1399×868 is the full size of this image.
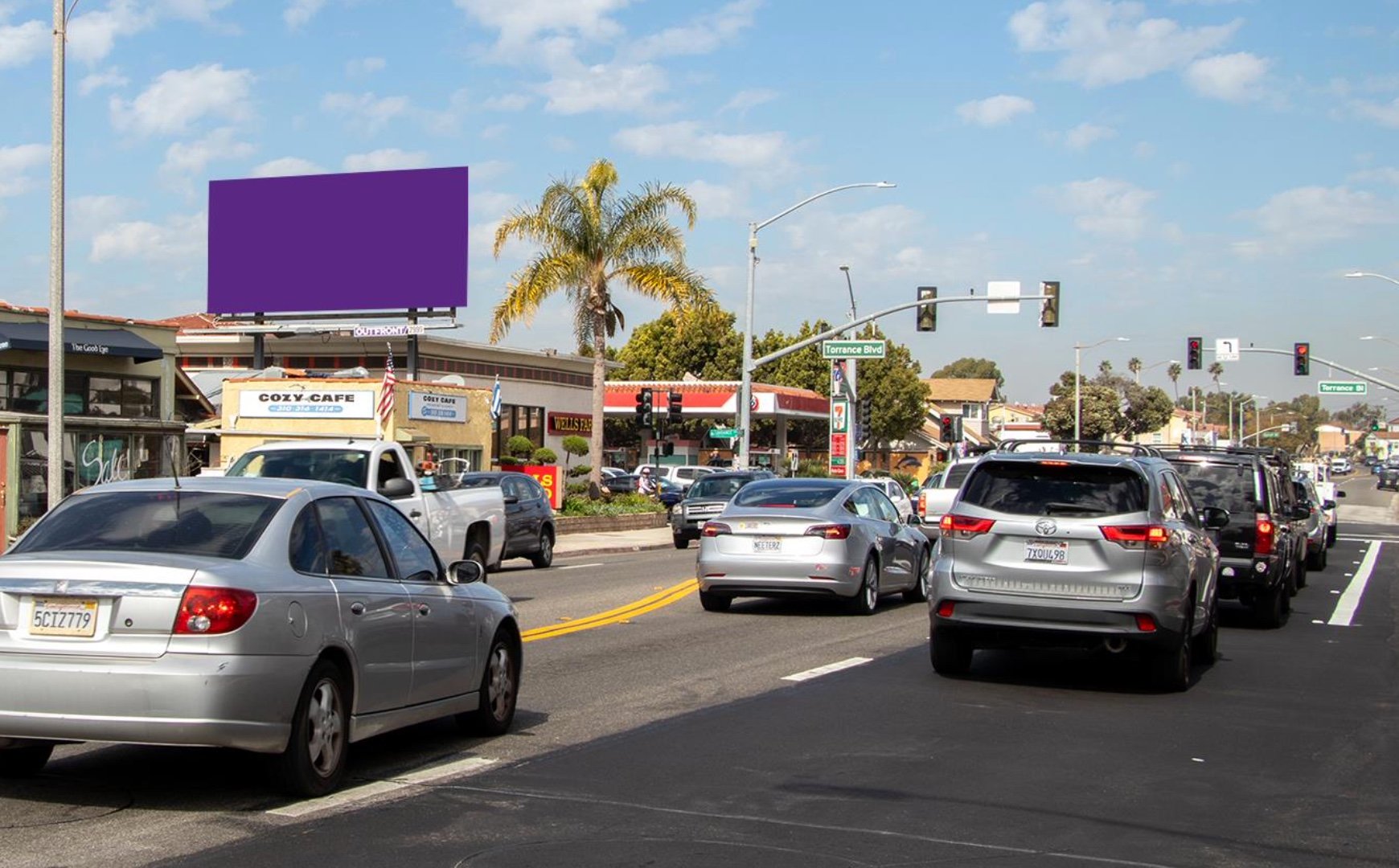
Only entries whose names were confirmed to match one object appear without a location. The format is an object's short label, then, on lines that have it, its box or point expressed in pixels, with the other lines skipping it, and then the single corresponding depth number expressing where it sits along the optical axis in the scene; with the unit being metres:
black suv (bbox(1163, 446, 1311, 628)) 17.34
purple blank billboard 44.53
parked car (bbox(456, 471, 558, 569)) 25.86
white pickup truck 17.68
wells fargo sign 64.00
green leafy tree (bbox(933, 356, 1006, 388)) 192.12
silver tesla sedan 17.31
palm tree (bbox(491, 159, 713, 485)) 44.44
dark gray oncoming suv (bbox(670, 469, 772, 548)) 33.53
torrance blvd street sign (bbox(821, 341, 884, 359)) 44.88
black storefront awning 29.42
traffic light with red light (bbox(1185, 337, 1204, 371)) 53.12
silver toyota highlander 11.72
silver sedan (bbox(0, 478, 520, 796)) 6.90
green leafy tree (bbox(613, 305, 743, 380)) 88.31
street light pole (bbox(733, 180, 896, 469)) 45.59
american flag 32.62
